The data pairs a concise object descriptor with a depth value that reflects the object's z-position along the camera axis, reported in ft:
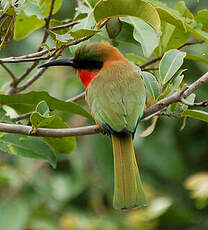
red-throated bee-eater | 13.52
